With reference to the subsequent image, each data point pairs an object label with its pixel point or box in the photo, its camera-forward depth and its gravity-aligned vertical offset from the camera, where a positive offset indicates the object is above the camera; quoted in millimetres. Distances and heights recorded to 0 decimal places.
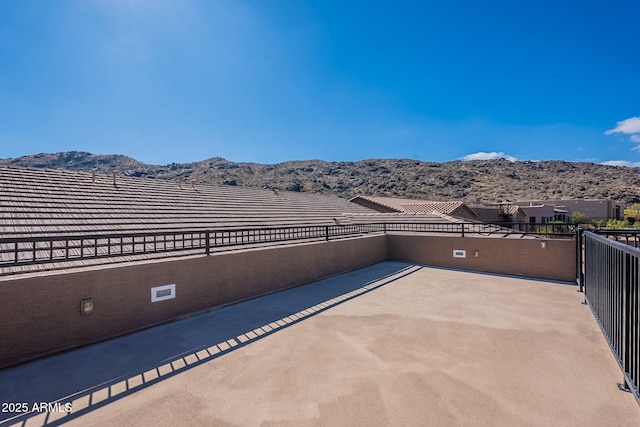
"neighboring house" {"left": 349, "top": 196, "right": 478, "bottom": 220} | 16453 +518
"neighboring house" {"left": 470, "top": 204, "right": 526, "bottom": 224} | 22297 +56
